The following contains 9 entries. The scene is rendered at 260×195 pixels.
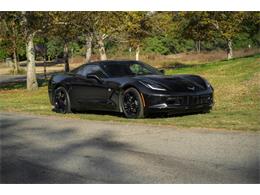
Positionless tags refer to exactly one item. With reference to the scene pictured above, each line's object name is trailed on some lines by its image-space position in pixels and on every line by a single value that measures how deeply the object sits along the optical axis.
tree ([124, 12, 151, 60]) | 24.91
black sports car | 10.24
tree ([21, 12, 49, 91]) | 24.02
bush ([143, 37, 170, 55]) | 61.97
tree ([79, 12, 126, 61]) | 23.66
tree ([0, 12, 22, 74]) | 23.98
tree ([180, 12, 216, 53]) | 40.62
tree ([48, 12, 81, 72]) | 23.86
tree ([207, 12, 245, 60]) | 38.41
